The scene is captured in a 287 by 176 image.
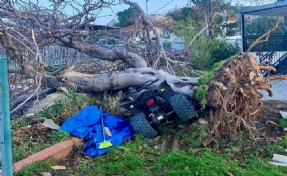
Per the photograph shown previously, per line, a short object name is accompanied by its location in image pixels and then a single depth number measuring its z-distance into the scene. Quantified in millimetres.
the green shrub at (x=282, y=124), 6648
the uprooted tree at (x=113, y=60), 6023
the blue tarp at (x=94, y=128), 5672
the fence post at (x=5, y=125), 2396
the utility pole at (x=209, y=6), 28297
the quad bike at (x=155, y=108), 6043
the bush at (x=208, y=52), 17406
